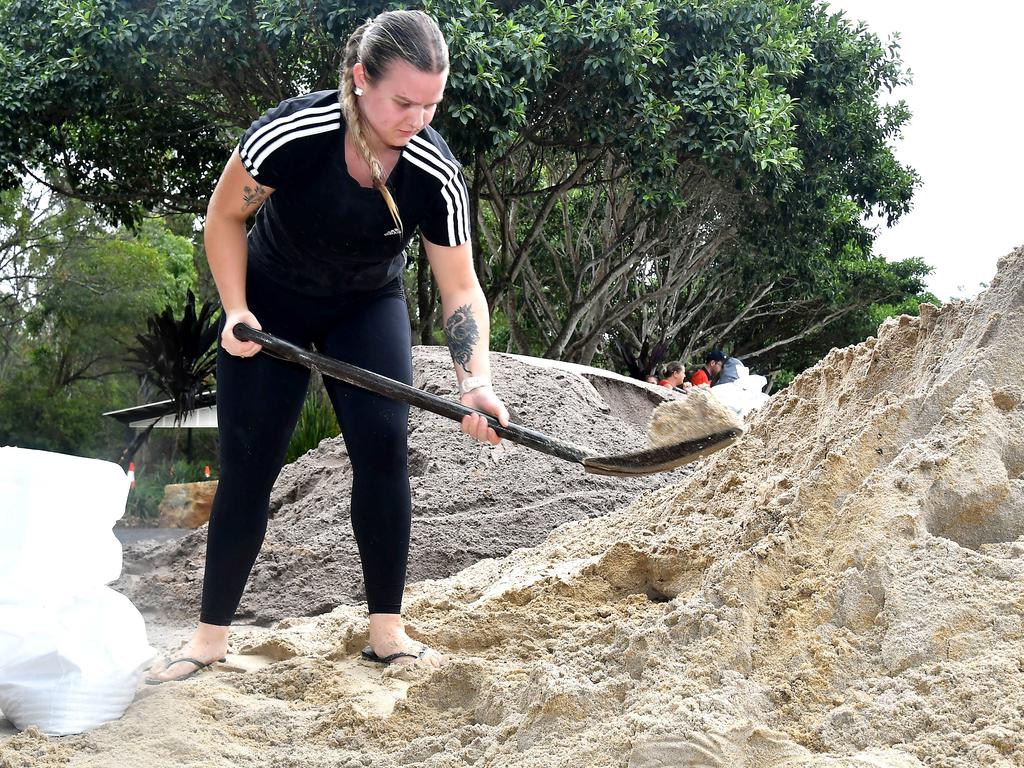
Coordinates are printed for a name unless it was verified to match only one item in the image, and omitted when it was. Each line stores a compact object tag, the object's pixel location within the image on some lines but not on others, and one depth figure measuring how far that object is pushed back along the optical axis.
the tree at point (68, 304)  16.81
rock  8.31
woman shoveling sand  2.26
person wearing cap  8.73
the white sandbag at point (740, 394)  6.70
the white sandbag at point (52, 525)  2.05
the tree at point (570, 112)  8.63
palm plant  12.19
